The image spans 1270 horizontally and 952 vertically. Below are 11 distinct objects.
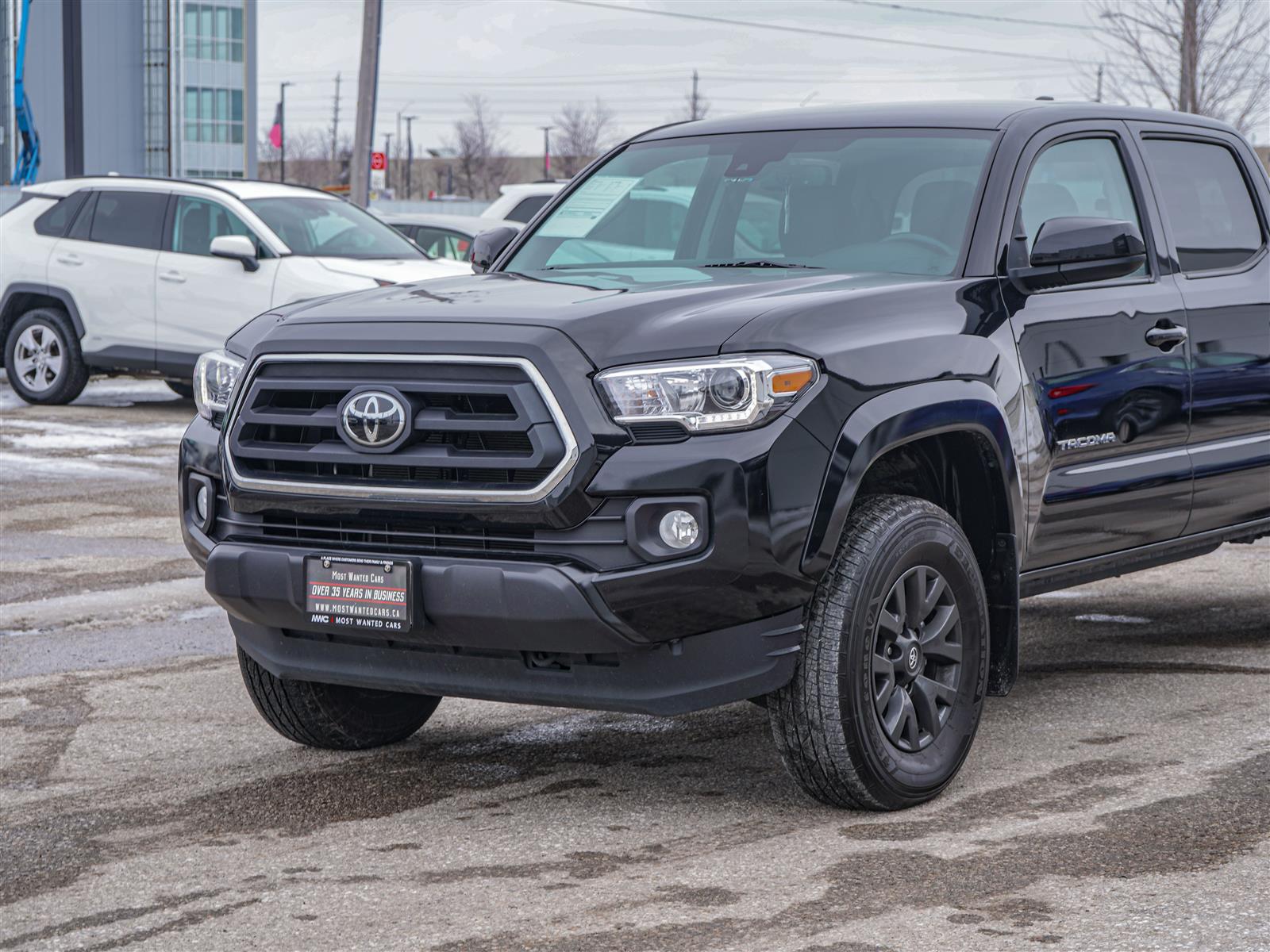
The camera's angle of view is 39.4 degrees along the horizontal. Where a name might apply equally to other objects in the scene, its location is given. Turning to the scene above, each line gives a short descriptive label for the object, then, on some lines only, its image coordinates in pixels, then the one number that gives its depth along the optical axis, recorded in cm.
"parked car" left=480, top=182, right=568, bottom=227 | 1719
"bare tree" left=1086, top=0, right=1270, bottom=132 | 2955
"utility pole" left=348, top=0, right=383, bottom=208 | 2597
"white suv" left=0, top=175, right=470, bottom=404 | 1461
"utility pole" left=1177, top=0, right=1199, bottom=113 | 2919
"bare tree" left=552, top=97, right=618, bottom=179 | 10388
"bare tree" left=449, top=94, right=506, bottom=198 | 10425
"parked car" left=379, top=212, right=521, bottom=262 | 1939
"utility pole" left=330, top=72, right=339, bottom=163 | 11300
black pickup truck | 402
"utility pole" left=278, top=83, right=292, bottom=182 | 10890
